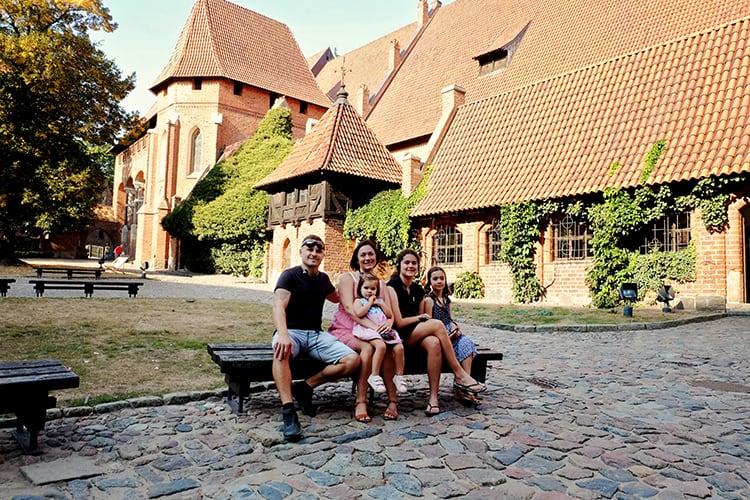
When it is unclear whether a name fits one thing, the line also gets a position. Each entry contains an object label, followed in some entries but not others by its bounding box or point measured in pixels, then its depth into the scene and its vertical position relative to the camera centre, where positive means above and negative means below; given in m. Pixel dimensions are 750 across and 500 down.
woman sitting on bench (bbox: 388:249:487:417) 4.92 -0.46
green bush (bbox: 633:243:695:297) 13.89 +0.48
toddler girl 4.66 -0.44
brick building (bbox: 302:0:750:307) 13.91 +5.04
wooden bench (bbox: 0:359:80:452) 3.57 -0.79
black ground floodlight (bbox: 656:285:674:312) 13.00 -0.19
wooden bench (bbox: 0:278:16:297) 13.73 -0.32
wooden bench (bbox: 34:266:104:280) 19.73 +0.12
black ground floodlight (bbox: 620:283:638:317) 13.13 -0.11
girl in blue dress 5.29 -0.32
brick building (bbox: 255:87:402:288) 22.75 +4.33
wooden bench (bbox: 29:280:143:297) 14.05 -0.29
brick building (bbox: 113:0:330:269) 37.47 +12.48
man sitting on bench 4.39 -0.43
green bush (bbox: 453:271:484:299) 18.77 -0.08
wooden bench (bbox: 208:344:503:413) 4.47 -0.72
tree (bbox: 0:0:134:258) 25.33 +7.82
